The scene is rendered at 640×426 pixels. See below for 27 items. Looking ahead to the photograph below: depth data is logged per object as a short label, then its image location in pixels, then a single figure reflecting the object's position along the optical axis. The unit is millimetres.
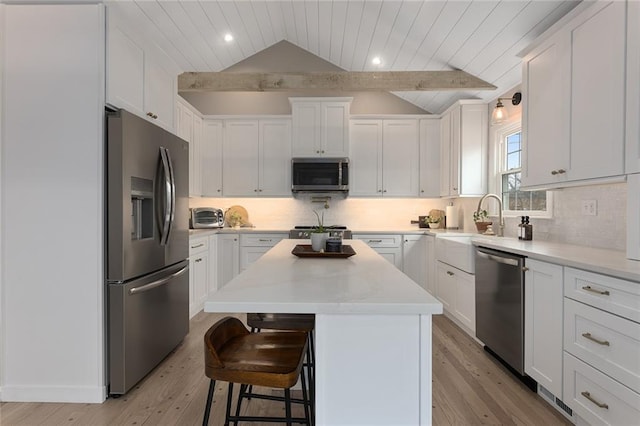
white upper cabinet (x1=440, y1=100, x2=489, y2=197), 4102
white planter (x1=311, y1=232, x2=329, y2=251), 2107
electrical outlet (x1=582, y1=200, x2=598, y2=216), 2449
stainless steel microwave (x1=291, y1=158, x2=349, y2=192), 4637
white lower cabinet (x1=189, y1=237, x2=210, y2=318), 3660
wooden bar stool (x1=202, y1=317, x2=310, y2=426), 1258
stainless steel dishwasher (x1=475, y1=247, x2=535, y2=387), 2330
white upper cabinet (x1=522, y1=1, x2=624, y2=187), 1900
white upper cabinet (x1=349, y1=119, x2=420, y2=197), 4824
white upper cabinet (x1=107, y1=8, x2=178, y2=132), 2211
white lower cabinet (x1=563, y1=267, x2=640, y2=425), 1504
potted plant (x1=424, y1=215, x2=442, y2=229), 4844
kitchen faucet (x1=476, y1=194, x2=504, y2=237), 3525
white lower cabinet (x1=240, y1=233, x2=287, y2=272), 4547
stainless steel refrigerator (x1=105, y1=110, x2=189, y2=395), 2135
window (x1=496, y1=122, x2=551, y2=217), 3258
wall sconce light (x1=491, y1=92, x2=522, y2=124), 3242
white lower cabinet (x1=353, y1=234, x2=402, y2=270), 4469
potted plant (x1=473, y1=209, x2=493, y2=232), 3744
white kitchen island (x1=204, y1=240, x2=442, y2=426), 1124
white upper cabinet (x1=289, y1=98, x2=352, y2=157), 4672
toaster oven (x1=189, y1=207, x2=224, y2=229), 4512
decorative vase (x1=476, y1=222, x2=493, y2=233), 3734
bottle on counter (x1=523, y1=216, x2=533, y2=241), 2969
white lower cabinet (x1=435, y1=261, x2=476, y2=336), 3137
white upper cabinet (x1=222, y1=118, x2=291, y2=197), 4848
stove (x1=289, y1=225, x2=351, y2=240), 4375
